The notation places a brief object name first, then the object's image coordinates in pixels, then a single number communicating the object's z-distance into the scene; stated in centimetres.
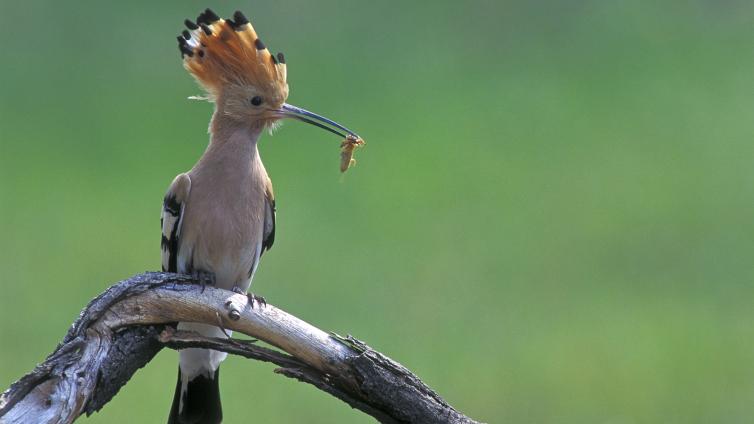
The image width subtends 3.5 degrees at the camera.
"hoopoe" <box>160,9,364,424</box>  752
